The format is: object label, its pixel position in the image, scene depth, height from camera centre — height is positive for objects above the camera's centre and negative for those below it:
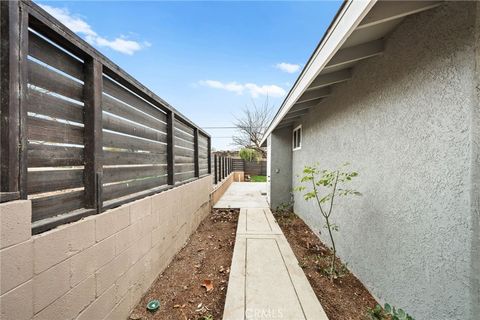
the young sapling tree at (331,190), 3.07 -0.52
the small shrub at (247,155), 19.05 +0.45
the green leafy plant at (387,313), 1.96 -1.57
